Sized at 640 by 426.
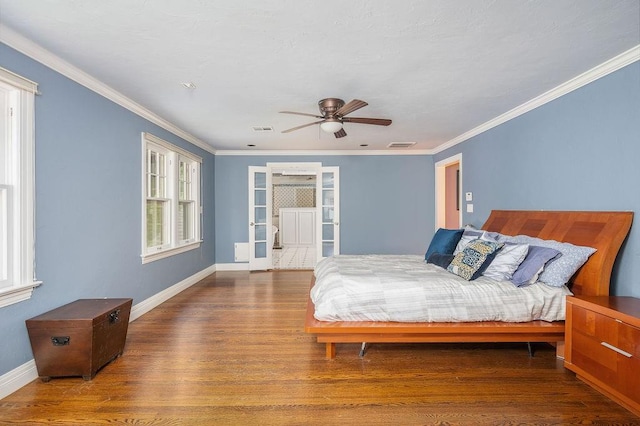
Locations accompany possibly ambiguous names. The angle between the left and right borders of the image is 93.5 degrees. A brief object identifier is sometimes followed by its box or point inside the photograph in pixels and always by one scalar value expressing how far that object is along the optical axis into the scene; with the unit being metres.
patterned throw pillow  2.60
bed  2.26
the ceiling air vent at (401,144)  5.24
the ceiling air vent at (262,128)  4.18
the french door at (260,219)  5.82
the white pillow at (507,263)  2.56
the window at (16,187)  1.99
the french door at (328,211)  5.89
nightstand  1.73
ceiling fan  2.95
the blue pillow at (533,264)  2.44
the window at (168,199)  3.65
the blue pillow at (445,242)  3.38
